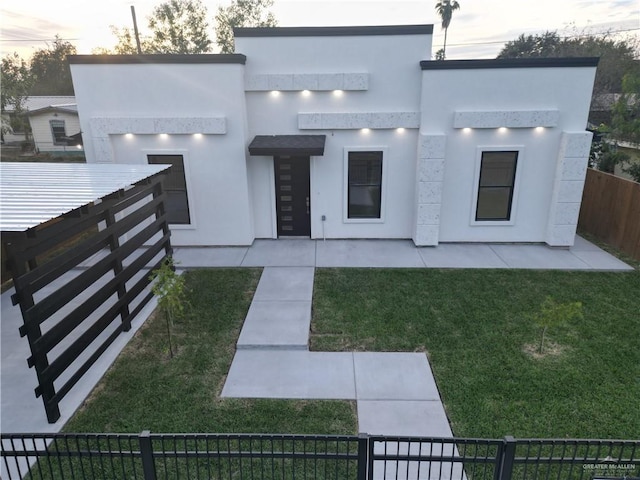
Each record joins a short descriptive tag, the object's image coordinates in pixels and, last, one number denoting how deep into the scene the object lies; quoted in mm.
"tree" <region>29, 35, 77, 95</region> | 52656
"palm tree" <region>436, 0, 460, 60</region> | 50438
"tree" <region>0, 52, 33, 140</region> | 30203
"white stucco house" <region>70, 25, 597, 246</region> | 9258
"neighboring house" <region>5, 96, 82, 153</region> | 27859
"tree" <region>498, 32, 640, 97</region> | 26453
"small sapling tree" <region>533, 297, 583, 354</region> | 5555
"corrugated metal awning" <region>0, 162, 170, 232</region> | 4204
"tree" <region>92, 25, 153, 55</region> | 30359
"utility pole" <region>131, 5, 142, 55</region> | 22981
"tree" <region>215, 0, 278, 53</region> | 28484
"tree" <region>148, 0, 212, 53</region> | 28156
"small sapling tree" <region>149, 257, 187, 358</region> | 5887
